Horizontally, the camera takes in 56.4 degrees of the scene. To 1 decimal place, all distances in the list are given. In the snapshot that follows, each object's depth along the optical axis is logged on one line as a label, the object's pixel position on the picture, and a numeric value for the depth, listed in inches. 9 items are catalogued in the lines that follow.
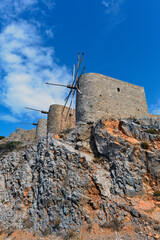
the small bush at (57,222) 296.3
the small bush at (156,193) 300.7
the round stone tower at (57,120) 684.1
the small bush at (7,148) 540.1
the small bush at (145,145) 371.7
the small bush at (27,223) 324.8
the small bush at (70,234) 269.0
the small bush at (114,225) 257.6
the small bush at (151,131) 408.8
